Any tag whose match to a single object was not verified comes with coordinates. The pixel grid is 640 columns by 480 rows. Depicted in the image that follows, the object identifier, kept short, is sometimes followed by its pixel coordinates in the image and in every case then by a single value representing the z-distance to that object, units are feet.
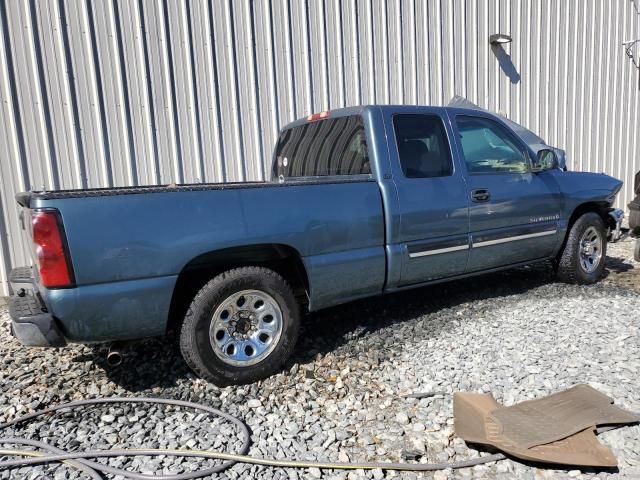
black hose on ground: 8.30
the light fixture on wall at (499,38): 28.91
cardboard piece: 8.39
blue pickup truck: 9.52
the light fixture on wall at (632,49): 35.62
